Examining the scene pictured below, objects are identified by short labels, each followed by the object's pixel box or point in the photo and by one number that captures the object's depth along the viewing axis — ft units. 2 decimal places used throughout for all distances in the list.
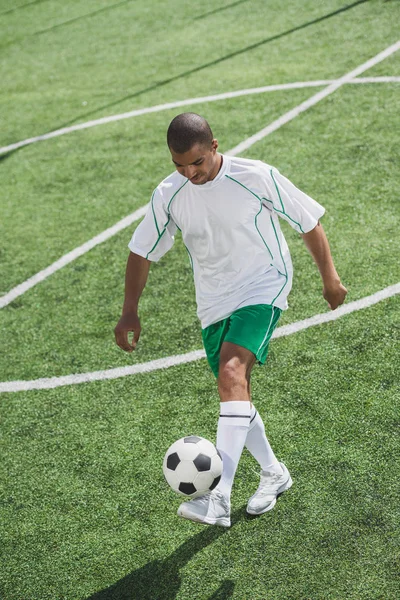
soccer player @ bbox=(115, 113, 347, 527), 26.22
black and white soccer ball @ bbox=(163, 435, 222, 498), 24.95
